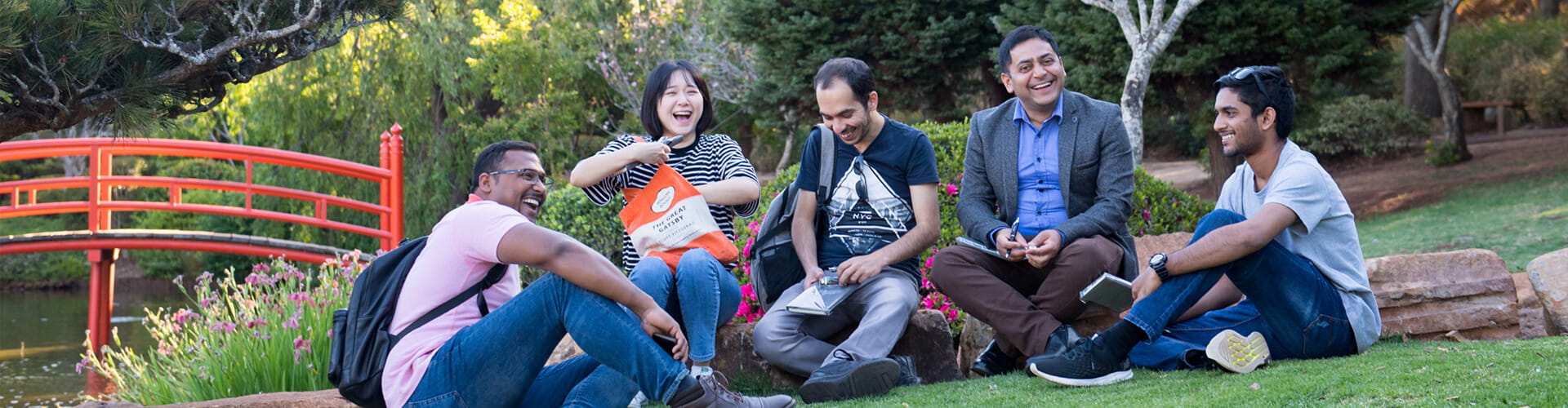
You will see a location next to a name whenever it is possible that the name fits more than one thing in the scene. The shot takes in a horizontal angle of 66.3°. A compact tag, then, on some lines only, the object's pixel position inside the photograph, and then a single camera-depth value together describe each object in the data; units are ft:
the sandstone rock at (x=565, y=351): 14.62
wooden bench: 59.93
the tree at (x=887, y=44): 41.16
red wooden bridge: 31.27
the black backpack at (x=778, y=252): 13.24
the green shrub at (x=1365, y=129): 52.01
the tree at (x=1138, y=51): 30.04
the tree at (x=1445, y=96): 46.70
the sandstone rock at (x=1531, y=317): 14.26
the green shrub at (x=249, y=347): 16.65
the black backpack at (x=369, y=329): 9.66
